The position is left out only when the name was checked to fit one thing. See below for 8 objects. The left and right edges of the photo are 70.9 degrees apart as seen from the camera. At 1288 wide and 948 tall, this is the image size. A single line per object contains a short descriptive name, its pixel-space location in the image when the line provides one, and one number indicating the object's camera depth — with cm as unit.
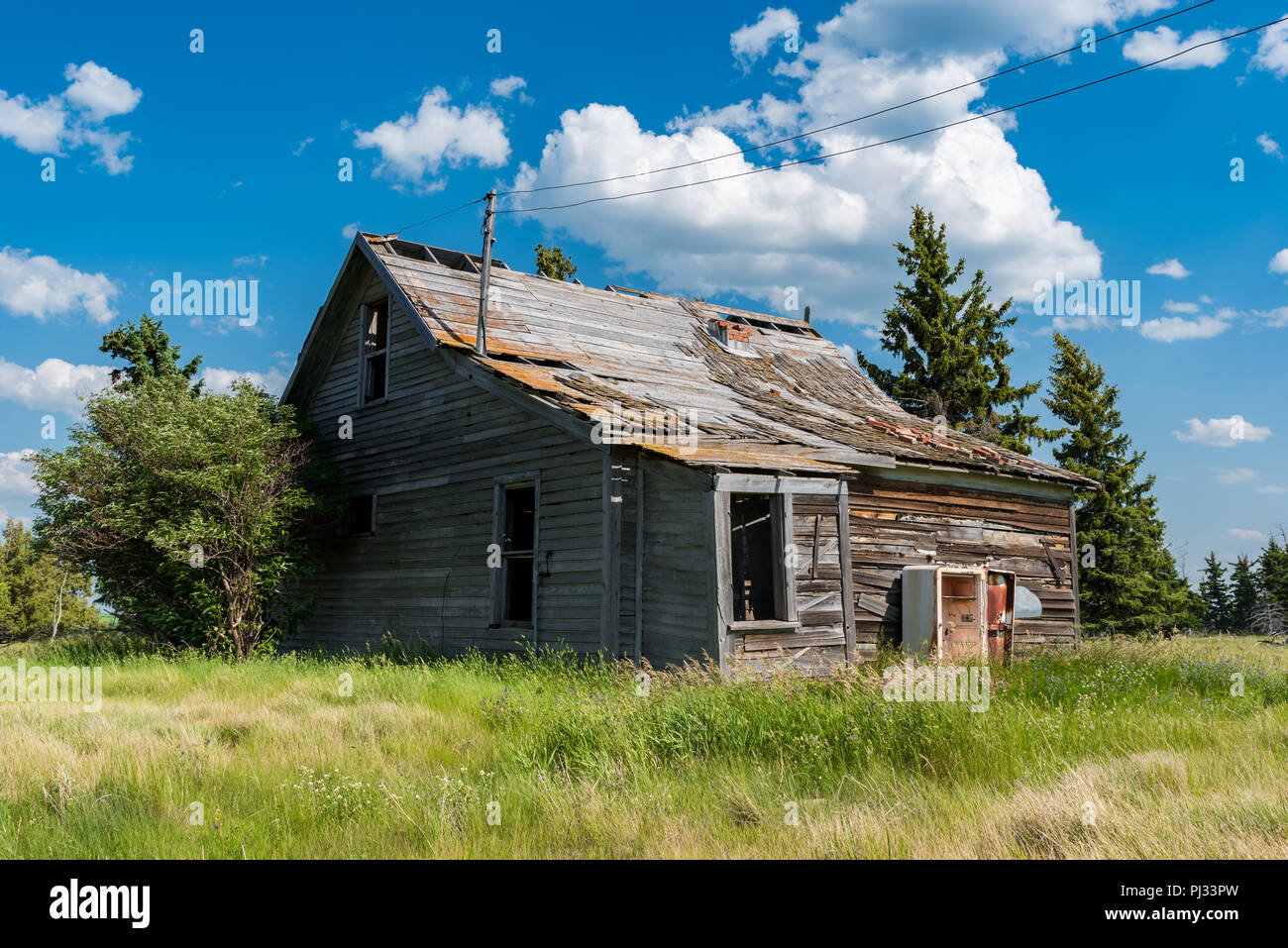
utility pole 1326
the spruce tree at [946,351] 2831
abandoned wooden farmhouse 1034
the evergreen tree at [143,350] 2152
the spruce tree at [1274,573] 4281
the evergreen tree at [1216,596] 4622
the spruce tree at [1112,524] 2780
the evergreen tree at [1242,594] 4550
